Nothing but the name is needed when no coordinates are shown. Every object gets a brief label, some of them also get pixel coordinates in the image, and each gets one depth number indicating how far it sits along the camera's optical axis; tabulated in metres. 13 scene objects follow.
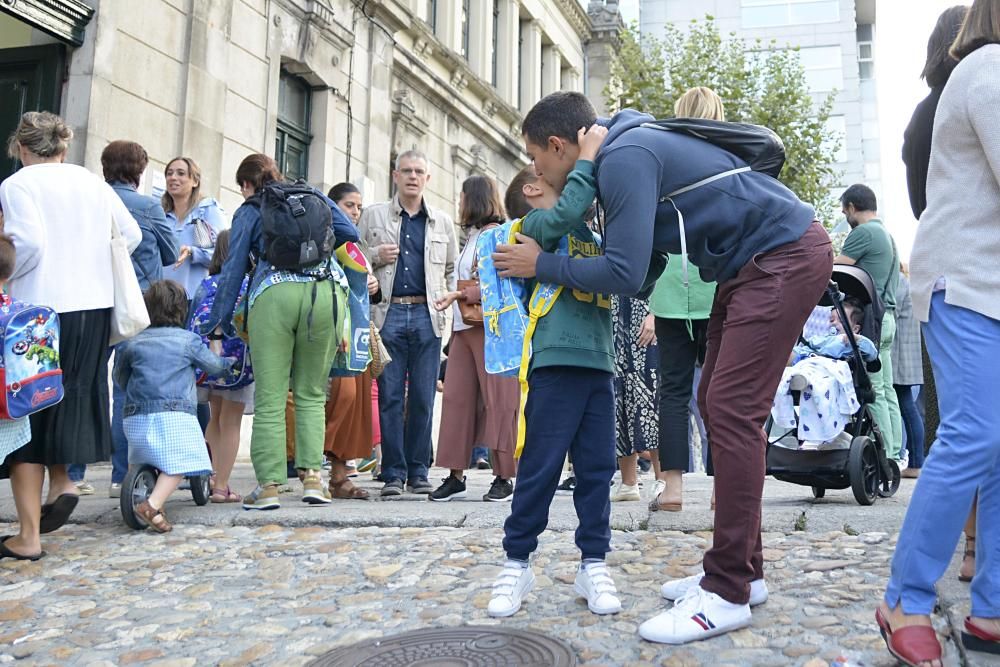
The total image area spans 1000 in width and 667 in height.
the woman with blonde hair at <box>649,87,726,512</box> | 4.89
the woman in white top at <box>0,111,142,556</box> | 4.39
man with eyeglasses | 6.20
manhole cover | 2.70
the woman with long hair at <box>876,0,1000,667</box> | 2.46
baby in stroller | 5.20
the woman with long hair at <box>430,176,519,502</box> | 5.74
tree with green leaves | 21.41
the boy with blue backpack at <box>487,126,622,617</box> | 3.14
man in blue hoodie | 2.82
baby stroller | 5.16
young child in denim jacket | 4.86
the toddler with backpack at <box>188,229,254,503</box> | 5.73
